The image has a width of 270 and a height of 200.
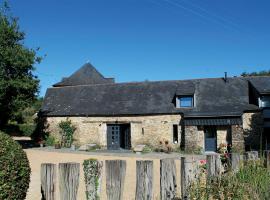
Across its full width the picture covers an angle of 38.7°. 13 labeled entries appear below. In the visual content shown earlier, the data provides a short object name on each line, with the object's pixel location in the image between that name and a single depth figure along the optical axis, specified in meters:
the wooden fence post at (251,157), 5.15
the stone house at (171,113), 28.46
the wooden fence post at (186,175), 4.27
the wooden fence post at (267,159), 5.29
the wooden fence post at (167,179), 4.12
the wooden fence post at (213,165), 4.49
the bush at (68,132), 33.31
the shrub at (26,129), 45.47
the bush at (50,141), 34.41
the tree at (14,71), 28.22
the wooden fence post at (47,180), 4.09
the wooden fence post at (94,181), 4.19
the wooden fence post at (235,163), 4.80
